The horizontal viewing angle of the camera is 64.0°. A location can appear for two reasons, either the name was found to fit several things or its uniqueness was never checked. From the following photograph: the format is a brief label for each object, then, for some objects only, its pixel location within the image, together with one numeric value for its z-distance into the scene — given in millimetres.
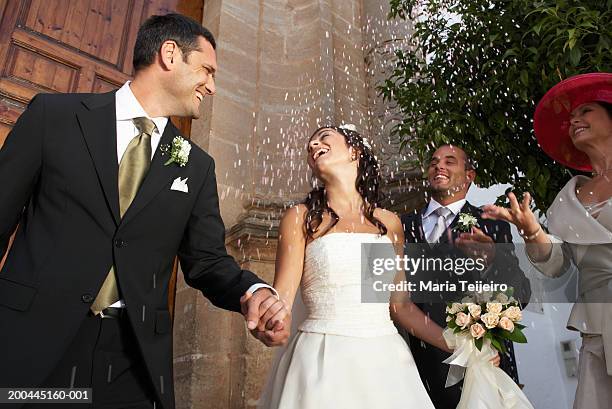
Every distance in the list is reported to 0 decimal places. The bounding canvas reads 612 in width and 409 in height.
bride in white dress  2086
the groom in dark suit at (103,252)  1484
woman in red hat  2117
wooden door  3693
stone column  3770
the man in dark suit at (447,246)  2646
